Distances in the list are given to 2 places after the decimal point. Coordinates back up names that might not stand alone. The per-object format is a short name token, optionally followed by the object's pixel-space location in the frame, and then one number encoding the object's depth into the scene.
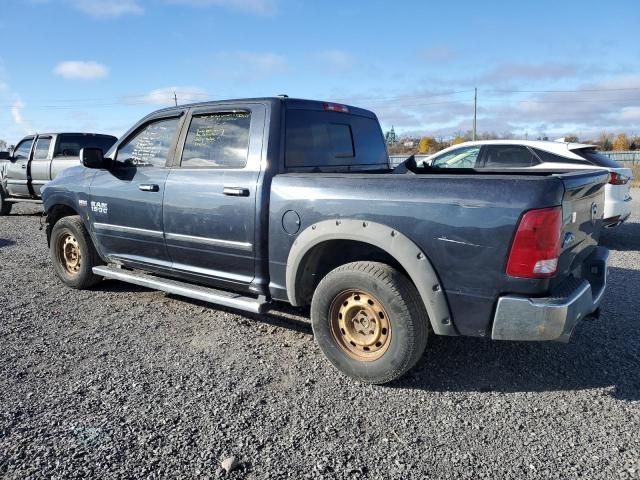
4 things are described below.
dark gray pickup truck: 2.87
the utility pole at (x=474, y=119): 46.56
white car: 7.34
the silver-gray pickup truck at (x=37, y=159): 11.26
